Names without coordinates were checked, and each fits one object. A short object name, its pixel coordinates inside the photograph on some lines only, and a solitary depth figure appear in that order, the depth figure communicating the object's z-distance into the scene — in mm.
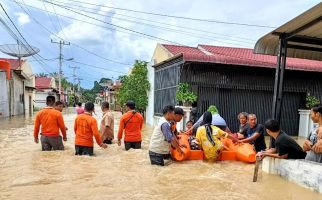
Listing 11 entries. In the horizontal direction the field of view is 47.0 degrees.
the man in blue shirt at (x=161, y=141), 7613
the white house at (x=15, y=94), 27947
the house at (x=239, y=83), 15219
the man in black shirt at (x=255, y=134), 8367
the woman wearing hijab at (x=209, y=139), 8125
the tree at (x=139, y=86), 23562
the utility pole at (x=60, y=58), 54838
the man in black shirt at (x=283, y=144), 6559
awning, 6828
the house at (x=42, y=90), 57750
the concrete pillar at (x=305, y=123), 16422
